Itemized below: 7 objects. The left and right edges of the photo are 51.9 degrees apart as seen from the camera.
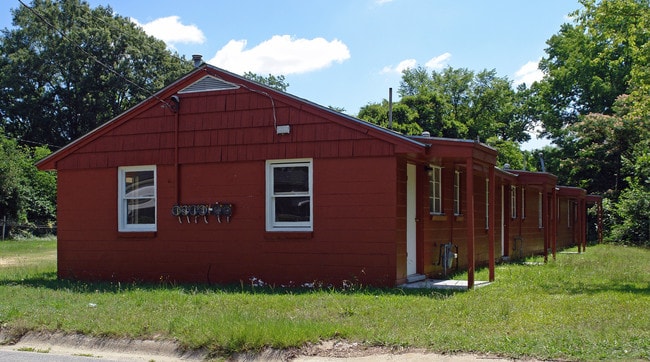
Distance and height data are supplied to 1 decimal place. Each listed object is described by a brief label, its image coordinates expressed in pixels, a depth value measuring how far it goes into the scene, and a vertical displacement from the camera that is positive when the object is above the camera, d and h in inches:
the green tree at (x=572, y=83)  1664.6 +319.0
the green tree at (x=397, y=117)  1537.8 +212.2
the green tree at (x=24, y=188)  1301.7 +36.8
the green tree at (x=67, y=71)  1754.4 +360.9
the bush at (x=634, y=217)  1305.4 -24.2
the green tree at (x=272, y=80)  2424.2 +459.3
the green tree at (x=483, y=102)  2117.4 +333.4
